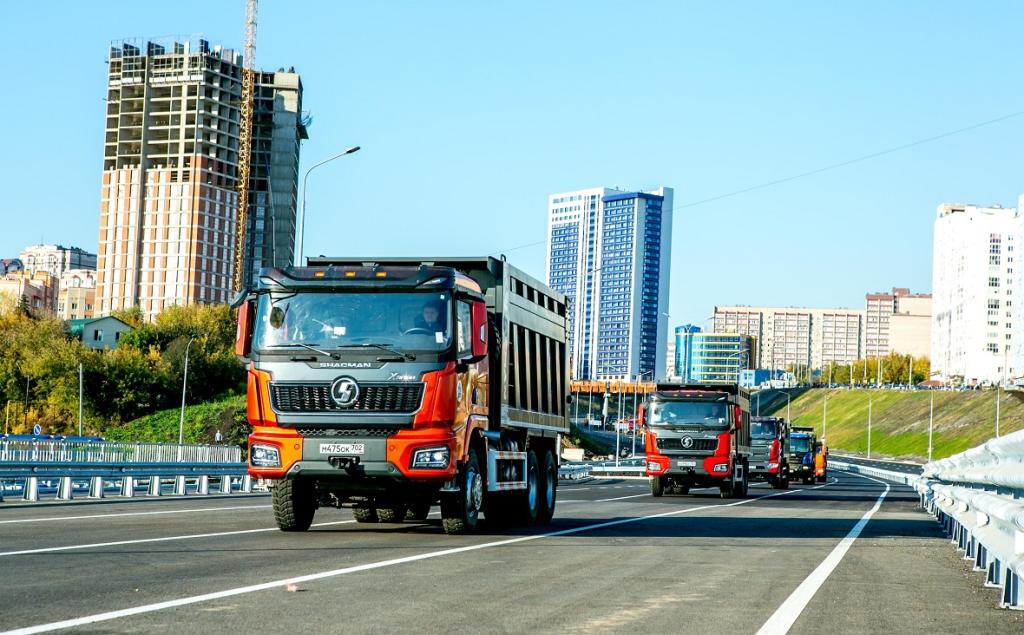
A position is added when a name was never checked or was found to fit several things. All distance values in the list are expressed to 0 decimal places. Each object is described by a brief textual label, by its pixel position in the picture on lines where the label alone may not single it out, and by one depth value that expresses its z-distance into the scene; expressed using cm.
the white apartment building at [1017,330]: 19338
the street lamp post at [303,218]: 4122
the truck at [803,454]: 6150
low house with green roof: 14375
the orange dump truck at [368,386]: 1562
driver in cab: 1584
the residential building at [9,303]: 13925
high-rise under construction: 19100
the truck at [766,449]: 5041
